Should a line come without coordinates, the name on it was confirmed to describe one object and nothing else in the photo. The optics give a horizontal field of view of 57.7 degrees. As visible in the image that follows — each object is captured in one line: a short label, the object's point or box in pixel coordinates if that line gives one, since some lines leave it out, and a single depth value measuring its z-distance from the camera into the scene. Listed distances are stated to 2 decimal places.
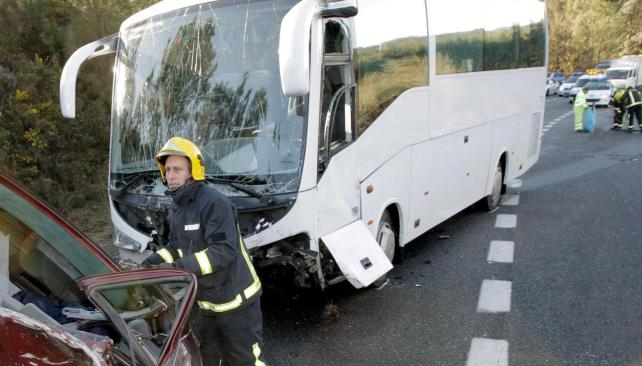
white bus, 4.36
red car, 1.99
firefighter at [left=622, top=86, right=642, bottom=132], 19.53
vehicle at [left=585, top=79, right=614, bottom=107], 28.50
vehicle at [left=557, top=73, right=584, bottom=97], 38.72
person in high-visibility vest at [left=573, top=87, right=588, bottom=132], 19.43
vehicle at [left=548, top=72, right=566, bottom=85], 45.75
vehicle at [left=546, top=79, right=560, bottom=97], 43.74
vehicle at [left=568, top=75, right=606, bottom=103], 30.75
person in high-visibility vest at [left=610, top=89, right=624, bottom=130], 19.67
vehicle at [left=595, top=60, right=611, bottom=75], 44.37
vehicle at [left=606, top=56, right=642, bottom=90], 33.69
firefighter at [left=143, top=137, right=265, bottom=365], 3.11
